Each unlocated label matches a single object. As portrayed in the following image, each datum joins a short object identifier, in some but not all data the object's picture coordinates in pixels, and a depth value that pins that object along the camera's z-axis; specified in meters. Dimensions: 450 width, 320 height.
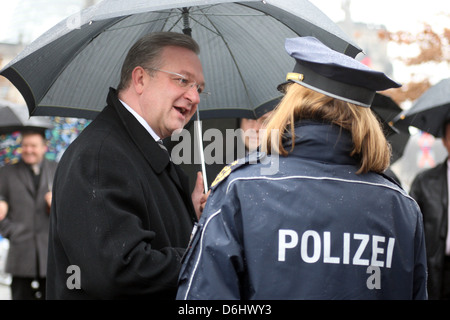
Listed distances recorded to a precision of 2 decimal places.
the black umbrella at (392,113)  6.27
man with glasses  2.52
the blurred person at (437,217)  5.39
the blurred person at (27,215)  6.29
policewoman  2.08
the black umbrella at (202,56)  3.18
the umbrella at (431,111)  5.55
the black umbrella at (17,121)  6.89
